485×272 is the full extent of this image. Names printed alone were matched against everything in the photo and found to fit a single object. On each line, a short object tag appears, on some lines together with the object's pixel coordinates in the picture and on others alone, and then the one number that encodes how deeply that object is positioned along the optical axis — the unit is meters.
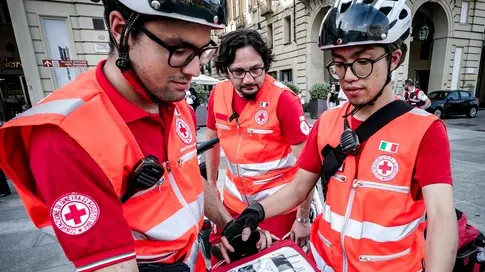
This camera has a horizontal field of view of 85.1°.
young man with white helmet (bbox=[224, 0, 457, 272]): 1.20
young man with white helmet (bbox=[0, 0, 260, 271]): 0.82
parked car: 14.09
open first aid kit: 1.15
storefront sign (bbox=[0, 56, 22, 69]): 12.38
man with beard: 2.23
